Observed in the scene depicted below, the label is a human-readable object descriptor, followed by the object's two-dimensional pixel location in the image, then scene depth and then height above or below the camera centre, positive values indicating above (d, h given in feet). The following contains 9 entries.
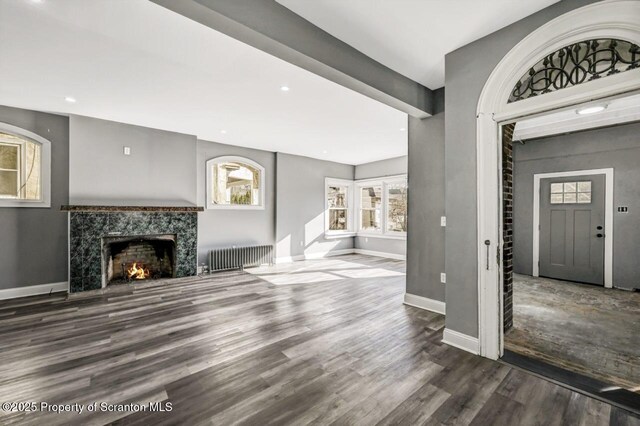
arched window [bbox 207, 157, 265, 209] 19.65 +2.25
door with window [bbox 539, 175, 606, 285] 15.62 -0.91
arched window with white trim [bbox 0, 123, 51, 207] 13.51 +2.25
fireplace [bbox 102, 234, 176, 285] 16.07 -2.85
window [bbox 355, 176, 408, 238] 24.85 +0.60
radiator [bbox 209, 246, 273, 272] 18.93 -3.28
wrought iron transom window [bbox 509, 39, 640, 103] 6.05 +3.60
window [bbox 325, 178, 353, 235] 26.58 +0.60
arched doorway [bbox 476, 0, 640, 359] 5.88 +2.77
